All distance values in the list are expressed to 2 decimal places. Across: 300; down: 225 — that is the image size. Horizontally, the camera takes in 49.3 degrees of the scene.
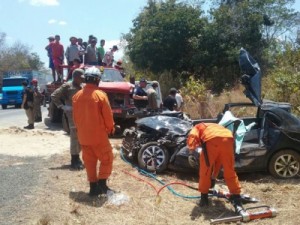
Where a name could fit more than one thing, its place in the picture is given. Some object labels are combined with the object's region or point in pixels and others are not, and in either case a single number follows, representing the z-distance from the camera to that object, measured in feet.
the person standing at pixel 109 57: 38.04
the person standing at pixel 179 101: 33.70
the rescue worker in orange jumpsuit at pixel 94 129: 14.46
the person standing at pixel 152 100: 28.01
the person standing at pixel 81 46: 36.36
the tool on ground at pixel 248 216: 12.17
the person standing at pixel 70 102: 18.75
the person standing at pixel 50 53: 37.38
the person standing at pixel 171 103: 29.07
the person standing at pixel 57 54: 36.71
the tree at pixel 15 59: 148.06
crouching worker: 13.06
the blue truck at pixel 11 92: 71.78
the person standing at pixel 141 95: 29.19
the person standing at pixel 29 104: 32.56
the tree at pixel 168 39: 57.10
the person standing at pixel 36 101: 33.26
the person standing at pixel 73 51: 35.85
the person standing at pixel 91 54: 35.93
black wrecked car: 17.31
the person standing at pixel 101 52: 37.21
